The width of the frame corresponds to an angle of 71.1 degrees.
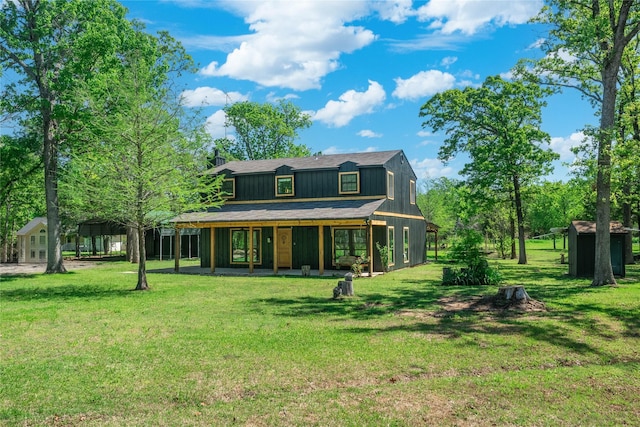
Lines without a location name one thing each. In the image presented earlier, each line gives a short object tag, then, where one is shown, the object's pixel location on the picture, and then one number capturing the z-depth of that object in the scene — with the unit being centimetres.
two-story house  2109
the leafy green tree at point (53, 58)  2017
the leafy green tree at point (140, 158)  1441
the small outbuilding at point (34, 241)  3272
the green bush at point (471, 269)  1658
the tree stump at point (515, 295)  1113
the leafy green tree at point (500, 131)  2797
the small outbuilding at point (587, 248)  1776
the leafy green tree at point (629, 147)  1508
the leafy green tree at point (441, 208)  4568
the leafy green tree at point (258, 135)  5062
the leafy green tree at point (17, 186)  2152
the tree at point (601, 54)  1491
